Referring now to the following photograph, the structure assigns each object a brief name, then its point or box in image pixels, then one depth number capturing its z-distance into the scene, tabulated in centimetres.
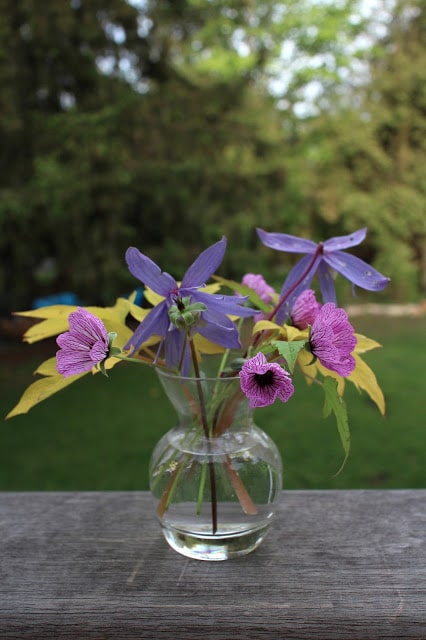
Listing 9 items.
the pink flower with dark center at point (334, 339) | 64
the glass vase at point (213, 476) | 74
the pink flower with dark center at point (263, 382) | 60
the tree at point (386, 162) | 708
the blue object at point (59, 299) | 478
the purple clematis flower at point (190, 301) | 67
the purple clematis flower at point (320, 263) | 75
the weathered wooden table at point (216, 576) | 66
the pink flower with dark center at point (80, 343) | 65
